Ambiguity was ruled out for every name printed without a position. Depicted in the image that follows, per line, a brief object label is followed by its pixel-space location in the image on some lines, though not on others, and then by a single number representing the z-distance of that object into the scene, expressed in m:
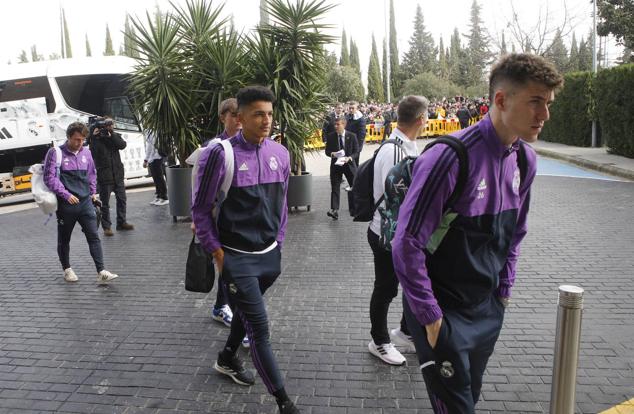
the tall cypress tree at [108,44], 77.06
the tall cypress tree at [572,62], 43.56
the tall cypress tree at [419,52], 75.91
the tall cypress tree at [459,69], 68.12
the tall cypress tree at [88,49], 82.75
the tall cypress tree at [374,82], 79.88
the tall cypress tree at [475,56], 61.30
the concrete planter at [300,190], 10.72
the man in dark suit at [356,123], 12.42
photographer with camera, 9.70
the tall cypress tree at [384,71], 82.91
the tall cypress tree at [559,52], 32.16
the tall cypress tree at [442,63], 73.94
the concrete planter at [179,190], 10.06
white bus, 14.69
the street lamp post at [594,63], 20.20
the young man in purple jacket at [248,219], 3.45
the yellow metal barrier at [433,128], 29.50
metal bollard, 2.63
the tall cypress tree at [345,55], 85.07
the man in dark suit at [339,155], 10.16
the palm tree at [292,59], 10.09
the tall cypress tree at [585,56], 60.74
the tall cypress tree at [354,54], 89.75
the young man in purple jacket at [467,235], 2.17
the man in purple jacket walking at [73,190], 6.50
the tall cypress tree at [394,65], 76.39
